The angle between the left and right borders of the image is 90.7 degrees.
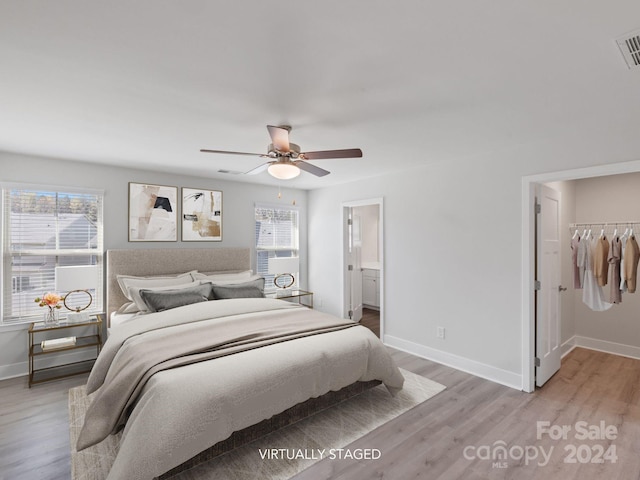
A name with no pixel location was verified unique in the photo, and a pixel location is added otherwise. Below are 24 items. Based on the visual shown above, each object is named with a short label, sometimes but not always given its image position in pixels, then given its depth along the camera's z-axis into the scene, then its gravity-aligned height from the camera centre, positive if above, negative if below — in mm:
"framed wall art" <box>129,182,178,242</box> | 4168 +381
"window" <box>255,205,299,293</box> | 5398 +81
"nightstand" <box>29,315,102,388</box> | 3320 -1187
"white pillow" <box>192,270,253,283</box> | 4316 -508
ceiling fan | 2400 +695
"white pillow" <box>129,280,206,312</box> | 3533 -613
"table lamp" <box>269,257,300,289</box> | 5031 -405
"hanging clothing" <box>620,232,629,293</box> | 3470 -261
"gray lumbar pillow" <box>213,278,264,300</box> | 3967 -645
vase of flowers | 3457 -717
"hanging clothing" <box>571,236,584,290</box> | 3906 -348
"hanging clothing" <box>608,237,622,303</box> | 3539 -335
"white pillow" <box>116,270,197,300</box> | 3766 -503
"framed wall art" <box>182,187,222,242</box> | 4582 +386
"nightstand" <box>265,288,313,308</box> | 5156 -903
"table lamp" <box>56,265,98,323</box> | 3387 -433
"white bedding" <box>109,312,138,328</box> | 3459 -864
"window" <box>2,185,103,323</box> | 3475 +13
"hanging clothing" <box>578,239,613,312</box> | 3732 -558
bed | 1869 -978
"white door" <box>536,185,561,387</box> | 3174 -481
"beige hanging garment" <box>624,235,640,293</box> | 3410 -246
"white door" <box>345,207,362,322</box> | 5270 -421
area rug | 2074 -1519
